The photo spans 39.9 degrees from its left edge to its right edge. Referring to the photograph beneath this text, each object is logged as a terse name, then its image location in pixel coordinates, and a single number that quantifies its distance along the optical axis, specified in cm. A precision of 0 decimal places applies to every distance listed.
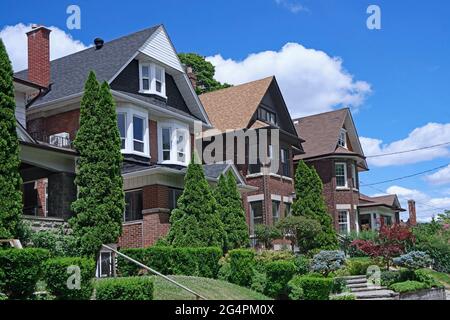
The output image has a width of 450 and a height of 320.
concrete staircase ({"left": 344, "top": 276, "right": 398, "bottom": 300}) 2008
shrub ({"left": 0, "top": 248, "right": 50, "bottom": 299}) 1141
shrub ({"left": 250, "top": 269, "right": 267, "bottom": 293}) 1830
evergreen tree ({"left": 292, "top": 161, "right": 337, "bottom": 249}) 3164
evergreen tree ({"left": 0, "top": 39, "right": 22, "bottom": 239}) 1546
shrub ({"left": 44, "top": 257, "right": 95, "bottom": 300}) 1202
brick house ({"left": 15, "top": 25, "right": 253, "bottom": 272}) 2359
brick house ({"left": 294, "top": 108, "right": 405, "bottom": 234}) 3788
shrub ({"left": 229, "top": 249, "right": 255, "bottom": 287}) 1852
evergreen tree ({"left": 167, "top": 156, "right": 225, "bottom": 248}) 2131
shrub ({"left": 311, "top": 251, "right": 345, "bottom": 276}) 2220
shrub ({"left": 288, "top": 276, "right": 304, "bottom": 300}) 1774
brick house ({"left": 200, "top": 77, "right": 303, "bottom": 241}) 3216
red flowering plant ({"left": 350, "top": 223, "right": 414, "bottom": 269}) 2480
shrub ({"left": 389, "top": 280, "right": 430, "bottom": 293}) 2092
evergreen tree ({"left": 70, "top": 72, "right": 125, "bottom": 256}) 1825
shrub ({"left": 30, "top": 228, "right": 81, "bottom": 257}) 1723
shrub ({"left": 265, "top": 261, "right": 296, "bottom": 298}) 1777
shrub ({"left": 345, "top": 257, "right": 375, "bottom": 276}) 2505
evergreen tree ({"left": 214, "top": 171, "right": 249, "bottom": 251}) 2472
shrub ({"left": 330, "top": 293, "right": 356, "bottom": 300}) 1733
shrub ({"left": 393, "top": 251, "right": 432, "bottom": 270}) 2245
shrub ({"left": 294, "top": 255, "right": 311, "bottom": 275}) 2299
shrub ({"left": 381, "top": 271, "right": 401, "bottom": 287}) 2274
